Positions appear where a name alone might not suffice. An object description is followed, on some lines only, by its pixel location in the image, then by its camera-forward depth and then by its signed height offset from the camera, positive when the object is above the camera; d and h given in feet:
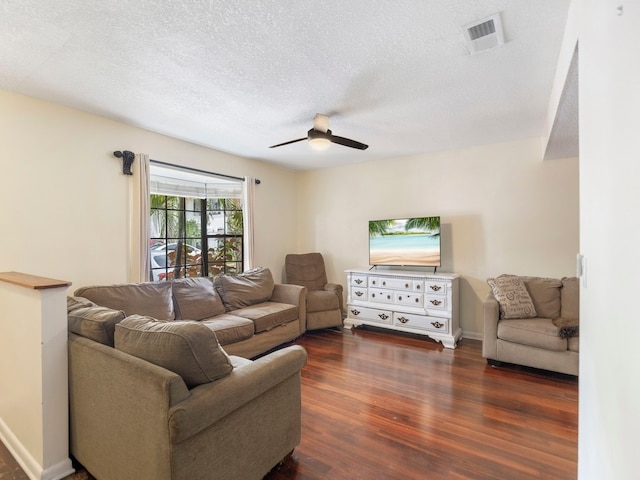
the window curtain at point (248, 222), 14.39 +0.78
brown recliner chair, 13.91 -2.51
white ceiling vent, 5.57 +3.88
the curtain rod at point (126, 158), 10.18 +2.72
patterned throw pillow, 10.44 -2.11
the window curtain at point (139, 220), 10.48 +0.65
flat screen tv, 13.38 -0.20
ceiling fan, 9.04 +3.00
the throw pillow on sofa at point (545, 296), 10.69 -2.08
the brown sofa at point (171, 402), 4.17 -2.50
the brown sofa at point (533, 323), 9.37 -2.78
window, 12.42 +0.61
